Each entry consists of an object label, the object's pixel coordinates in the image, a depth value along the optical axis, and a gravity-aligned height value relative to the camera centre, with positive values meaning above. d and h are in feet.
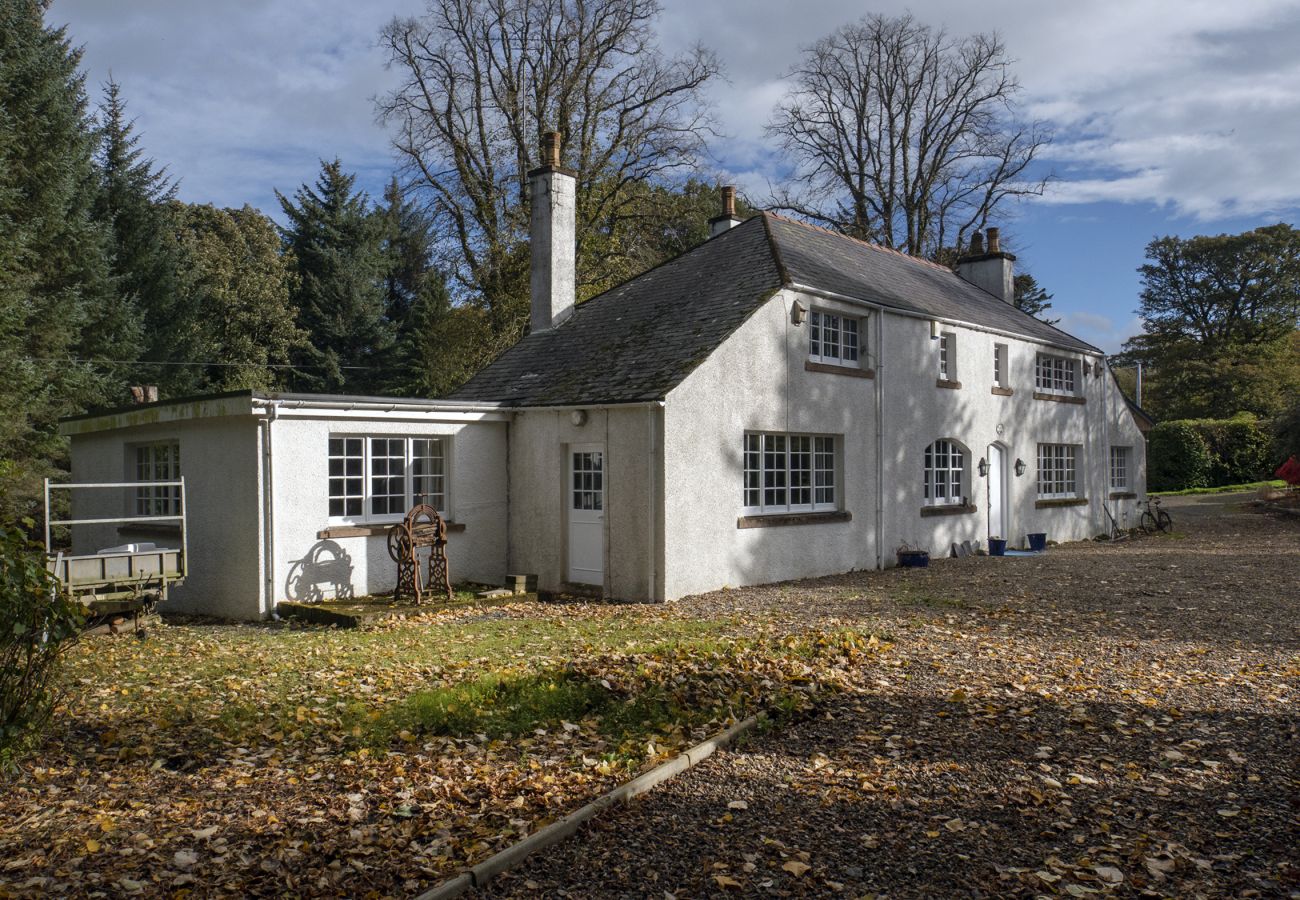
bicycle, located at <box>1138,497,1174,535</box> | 83.92 -5.38
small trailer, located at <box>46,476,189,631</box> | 34.65 -3.98
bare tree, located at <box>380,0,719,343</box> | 94.58 +35.37
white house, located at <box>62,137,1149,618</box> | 43.42 +1.18
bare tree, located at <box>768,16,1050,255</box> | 118.52 +39.58
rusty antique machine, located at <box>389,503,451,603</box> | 43.34 -3.70
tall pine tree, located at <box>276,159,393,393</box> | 129.49 +25.61
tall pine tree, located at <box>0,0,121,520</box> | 76.95 +19.64
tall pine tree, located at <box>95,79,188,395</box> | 102.89 +25.30
